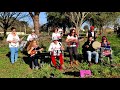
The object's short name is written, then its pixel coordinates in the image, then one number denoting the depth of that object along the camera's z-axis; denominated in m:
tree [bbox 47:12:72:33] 17.02
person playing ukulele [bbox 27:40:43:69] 3.94
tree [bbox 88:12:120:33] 16.85
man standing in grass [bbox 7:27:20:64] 4.30
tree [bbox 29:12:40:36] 6.84
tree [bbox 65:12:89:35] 13.29
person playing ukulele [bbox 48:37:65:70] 4.02
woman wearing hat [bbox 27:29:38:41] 4.84
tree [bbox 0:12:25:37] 13.98
